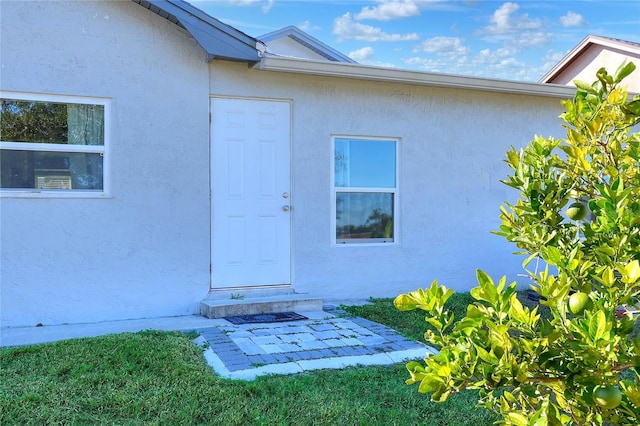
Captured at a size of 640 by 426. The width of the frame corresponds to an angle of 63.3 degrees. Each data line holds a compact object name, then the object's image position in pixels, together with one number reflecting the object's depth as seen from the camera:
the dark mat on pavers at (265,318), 5.54
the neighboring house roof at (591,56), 13.52
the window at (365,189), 6.85
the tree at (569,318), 1.38
